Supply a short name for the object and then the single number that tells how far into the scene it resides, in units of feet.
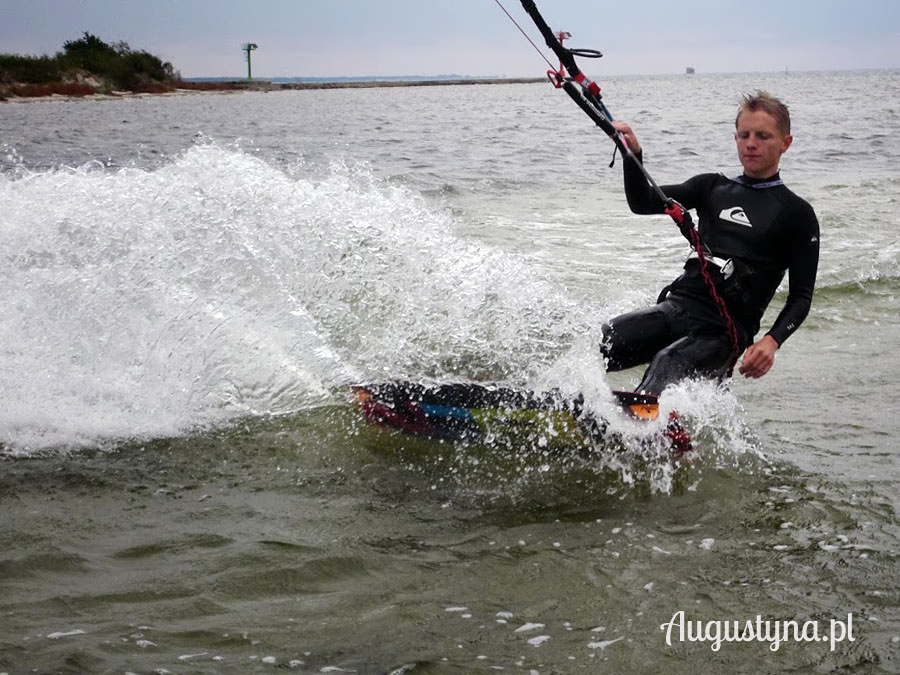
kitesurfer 15.35
